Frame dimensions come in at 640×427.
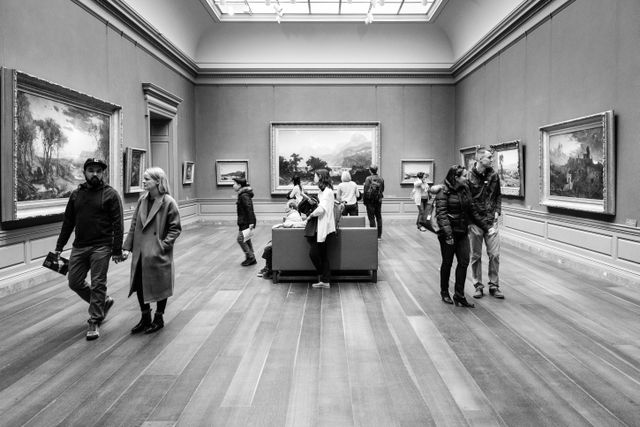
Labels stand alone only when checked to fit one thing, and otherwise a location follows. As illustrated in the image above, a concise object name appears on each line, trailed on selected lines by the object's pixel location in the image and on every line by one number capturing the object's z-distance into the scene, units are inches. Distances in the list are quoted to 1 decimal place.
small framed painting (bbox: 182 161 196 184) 648.4
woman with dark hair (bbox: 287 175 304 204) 435.2
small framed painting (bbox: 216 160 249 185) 711.1
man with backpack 495.8
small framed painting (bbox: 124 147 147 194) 442.1
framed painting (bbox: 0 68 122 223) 277.4
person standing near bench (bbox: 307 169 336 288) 294.2
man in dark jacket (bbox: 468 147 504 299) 271.4
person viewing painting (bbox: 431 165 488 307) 247.3
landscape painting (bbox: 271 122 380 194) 710.5
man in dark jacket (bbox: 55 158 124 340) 206.5
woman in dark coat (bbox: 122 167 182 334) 204.4
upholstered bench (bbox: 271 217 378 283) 319.3
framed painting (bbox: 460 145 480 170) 602.5
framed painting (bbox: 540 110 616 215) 319.9
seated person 331.6
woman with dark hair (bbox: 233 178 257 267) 373.4
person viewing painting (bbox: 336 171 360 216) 503.5
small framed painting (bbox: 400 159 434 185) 714.8
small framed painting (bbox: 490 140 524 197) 462.9
